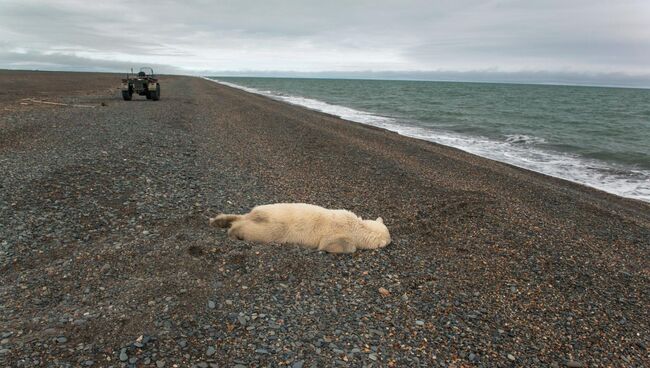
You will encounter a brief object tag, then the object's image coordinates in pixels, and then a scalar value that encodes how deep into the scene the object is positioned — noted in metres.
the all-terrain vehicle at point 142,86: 24.62
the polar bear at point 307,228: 5.73
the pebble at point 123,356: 3.29
